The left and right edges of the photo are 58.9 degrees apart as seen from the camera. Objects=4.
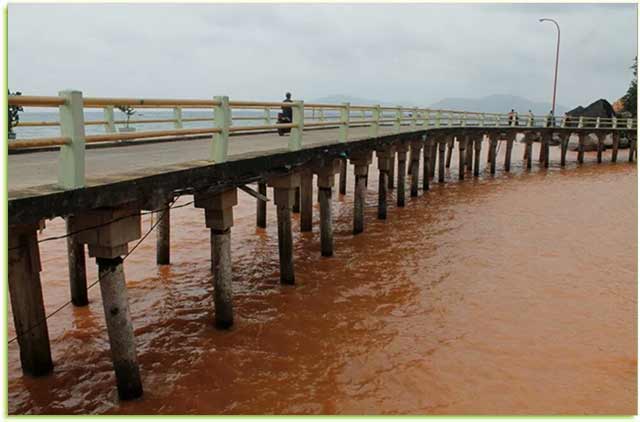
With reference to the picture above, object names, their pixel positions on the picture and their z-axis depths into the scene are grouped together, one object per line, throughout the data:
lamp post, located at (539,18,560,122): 38.73
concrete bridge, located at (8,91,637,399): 4.75
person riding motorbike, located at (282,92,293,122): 13.01
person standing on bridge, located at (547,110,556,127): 34.09
